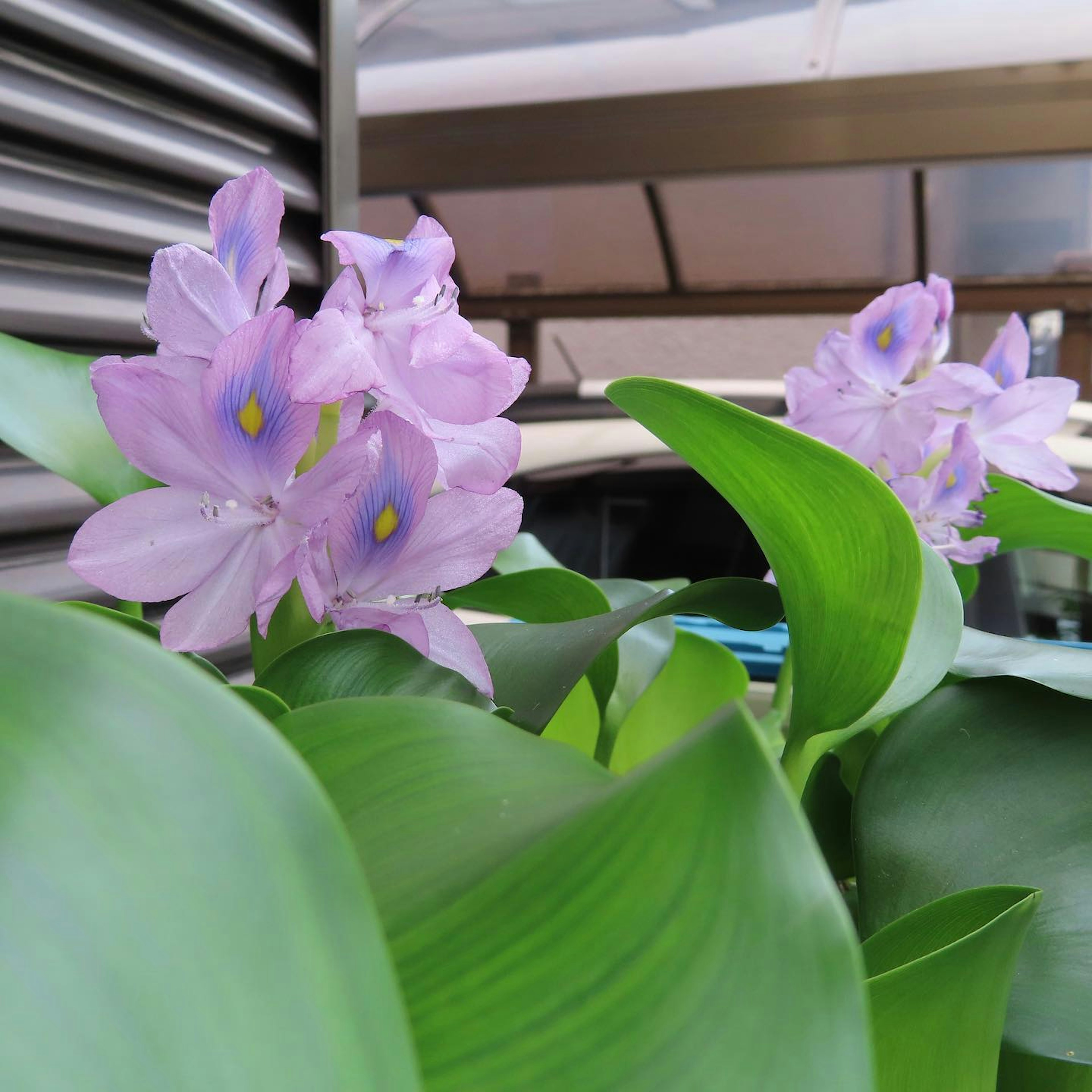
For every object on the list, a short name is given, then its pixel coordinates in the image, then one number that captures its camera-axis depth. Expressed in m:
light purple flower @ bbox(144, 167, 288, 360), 0.20
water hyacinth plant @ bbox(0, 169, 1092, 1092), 0.08
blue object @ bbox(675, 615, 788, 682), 0.97
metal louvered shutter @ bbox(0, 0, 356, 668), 0.49
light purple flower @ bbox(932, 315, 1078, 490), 0.36
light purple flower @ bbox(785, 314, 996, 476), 0.34
